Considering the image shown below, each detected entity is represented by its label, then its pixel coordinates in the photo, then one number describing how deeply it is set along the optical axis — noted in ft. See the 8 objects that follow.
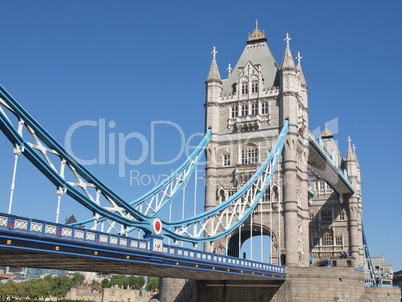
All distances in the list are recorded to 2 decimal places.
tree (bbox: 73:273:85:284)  481.71
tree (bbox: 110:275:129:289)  427.33
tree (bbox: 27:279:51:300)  343.52
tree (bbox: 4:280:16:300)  341.41
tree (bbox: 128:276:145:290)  422.82
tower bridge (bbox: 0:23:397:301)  77.97
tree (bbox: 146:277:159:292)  418.31
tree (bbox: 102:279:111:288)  420.07
